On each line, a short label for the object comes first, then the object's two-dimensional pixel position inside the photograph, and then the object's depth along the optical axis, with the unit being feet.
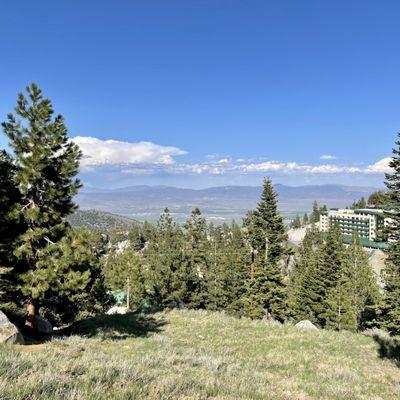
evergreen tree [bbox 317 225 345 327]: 142.00
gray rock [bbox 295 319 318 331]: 84.23
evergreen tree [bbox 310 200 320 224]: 583.25
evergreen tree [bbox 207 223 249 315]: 167.22
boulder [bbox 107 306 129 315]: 135.49
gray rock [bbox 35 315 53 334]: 61.00
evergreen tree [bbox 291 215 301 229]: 609.74
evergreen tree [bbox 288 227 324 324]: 143.02
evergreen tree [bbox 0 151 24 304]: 53.21
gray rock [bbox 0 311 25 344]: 41.25
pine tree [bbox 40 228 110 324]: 52.44
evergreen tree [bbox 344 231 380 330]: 160.76
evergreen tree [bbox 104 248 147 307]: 166.81
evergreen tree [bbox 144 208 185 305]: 150.10
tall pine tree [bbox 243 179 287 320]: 123.75
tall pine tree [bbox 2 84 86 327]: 55.06
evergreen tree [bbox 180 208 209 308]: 154.92
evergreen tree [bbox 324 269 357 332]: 132.80
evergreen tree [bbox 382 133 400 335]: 88.12
